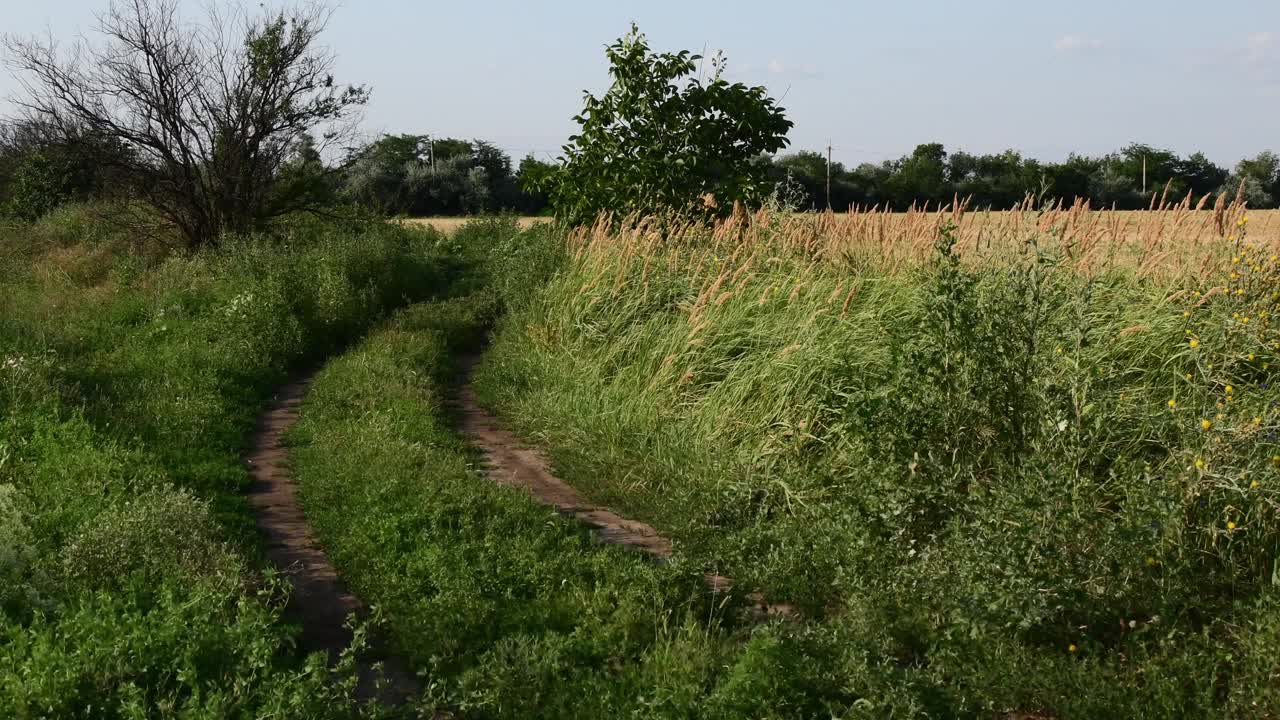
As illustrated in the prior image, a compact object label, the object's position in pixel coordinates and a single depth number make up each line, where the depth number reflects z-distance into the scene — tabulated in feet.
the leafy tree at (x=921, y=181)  111.86
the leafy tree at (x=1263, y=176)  111.14
